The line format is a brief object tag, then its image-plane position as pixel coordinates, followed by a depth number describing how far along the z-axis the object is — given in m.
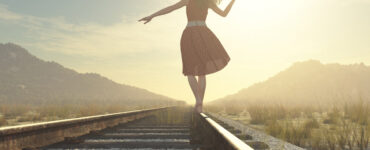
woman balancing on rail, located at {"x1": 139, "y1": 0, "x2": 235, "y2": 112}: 5.52
